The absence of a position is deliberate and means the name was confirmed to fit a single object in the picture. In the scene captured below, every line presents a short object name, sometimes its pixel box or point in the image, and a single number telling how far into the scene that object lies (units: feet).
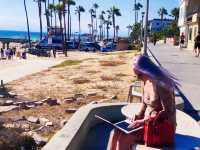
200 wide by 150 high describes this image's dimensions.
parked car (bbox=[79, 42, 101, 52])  102.75
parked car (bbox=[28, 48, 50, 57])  82.35
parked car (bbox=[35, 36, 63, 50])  101.11
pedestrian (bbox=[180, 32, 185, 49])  61.05
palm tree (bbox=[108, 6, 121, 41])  197.32
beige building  58.25
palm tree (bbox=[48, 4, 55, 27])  163.41
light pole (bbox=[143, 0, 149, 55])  31.06
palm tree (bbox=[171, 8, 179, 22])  139.72
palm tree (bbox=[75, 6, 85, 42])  204.20
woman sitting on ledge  6.31
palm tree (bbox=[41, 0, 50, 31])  144.50
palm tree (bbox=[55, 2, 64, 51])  107.41
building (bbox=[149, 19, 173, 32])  189.61
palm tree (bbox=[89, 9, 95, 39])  229.10
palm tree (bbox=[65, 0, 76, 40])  142.73
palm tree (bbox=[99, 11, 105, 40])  241.15
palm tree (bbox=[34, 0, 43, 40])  138.81
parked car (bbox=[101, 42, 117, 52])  101.40
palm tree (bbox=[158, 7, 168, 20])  208.66
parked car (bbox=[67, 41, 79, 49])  112.92
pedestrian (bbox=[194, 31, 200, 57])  39.48
